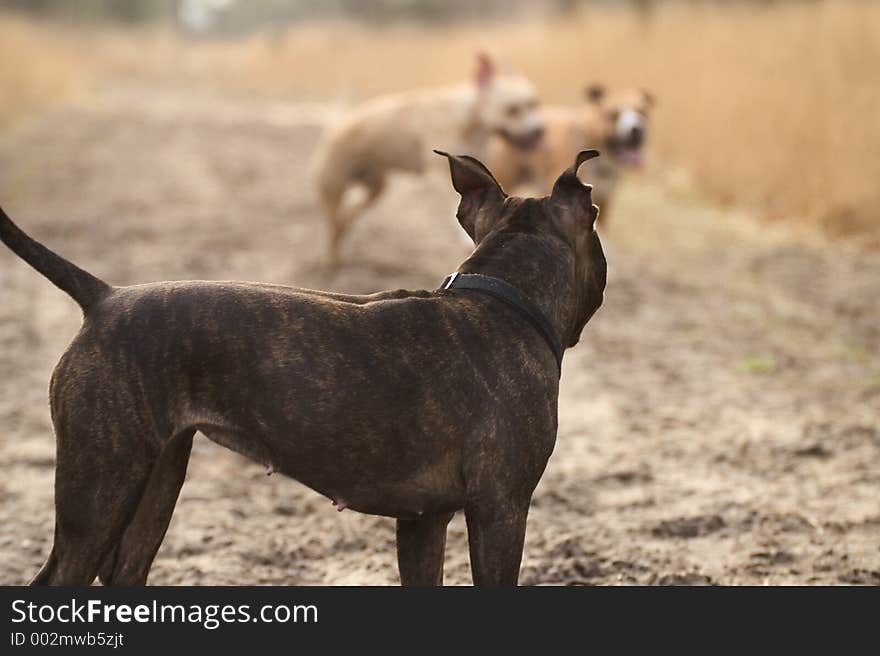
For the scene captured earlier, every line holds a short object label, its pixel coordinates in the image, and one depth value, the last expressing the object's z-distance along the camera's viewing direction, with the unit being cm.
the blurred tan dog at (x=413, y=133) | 1795
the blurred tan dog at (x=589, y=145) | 1886
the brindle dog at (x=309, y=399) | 550
